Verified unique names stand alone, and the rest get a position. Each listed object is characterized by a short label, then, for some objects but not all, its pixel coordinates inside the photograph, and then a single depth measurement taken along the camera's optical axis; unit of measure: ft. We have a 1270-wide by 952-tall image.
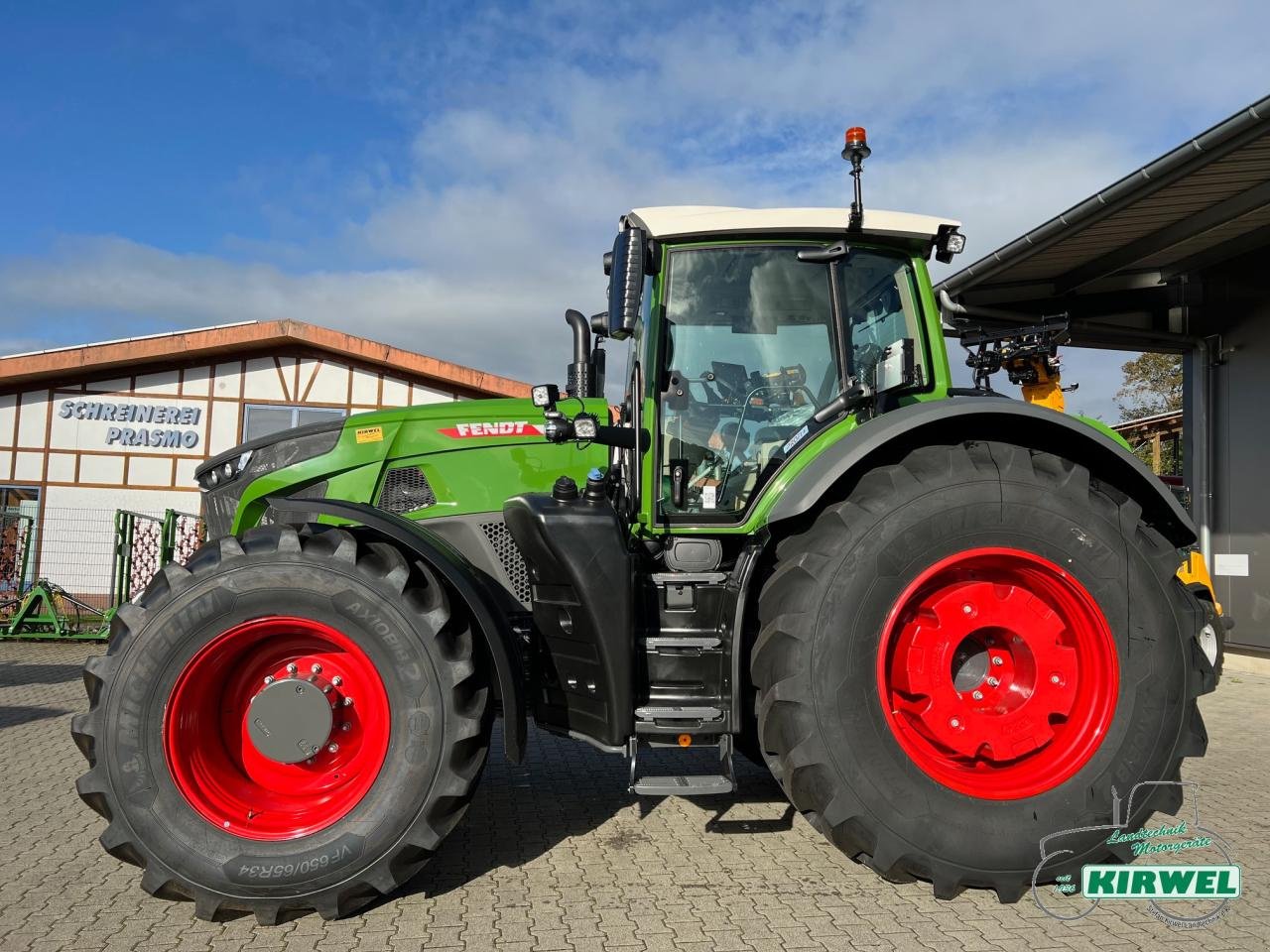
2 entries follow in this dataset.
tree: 89.51
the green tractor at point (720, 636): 9.45
